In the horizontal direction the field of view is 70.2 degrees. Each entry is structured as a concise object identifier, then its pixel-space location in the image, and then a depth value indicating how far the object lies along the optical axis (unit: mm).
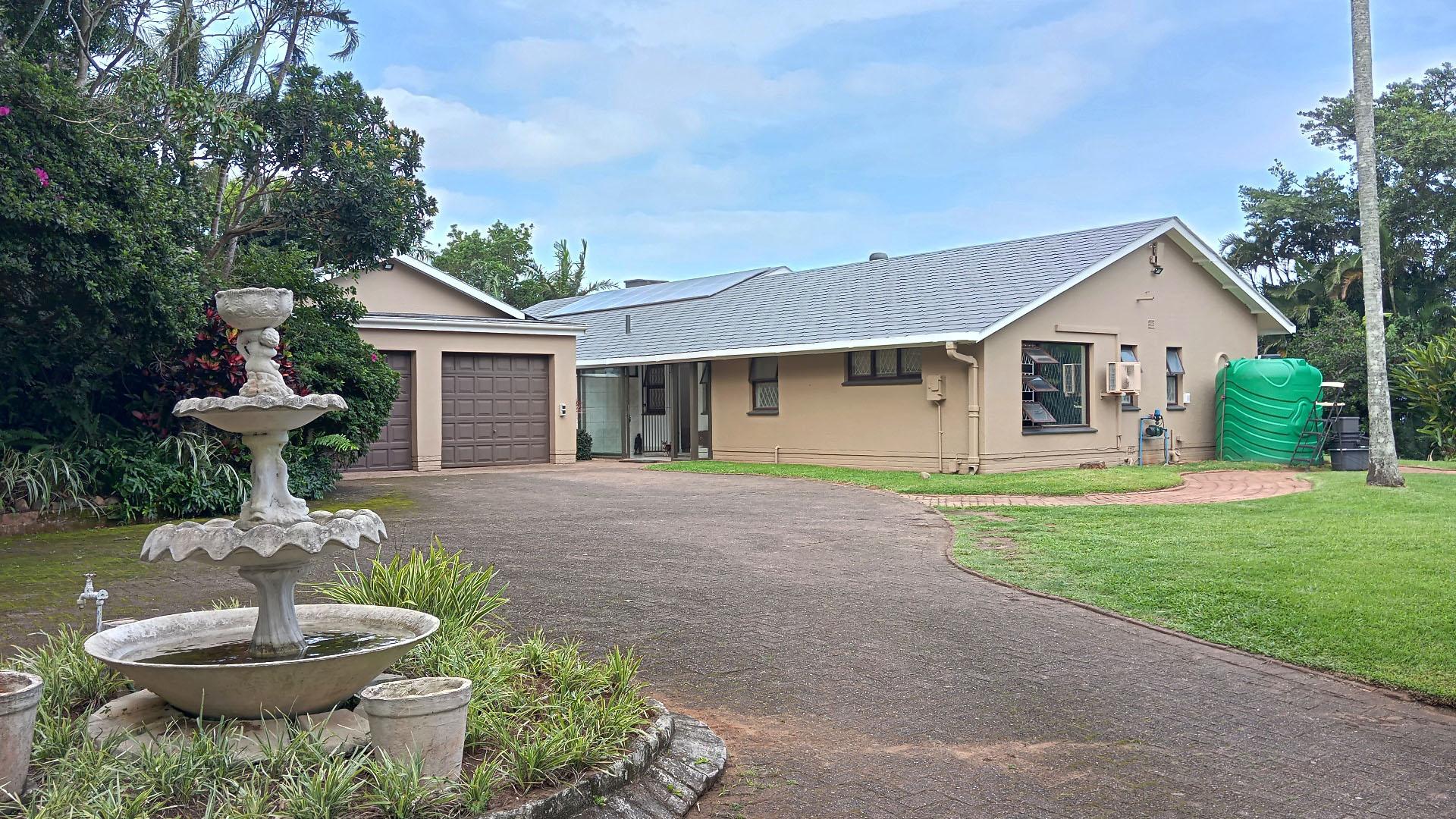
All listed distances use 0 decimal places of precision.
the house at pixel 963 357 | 17781
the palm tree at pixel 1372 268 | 14219
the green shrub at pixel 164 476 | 11484
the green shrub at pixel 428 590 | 5707
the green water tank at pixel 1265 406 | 19625
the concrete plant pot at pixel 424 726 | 3635
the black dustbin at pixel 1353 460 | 18078
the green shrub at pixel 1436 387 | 21281
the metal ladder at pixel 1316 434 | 19016
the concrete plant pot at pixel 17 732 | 3514
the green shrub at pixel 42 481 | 10836
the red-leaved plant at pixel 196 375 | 12180
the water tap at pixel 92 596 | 4832
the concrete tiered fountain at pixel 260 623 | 4023
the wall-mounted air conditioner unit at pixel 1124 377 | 18969
